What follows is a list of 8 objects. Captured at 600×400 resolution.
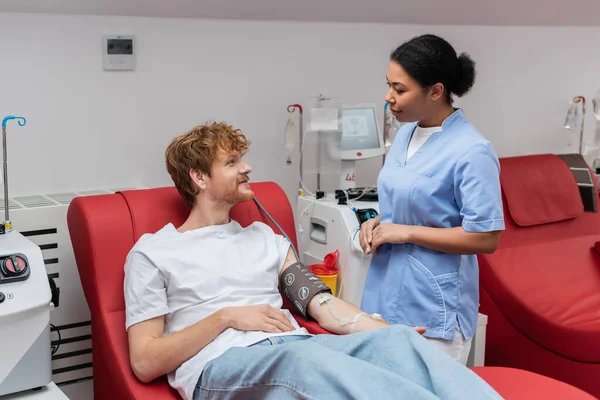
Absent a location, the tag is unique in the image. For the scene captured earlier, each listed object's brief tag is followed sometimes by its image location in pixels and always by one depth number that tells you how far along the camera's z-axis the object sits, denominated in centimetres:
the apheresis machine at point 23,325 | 160
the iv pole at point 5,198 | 194
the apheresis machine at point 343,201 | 237
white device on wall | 240
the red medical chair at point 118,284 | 182
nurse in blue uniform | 186
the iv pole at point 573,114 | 339
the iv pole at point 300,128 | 279
